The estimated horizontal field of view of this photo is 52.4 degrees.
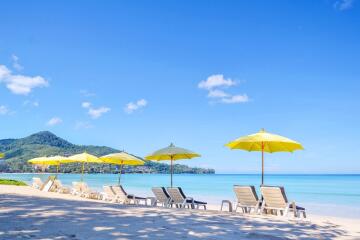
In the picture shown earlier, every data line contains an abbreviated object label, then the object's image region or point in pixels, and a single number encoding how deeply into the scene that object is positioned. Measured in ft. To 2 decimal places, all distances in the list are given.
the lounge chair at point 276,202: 24.23
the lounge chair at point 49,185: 56.39
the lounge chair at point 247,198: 26.03
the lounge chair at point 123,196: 36.56
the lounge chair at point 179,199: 30.55
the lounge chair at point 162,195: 32.04
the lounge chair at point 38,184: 60.95
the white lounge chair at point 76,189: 51.60
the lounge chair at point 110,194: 39.09
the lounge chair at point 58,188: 55.83
